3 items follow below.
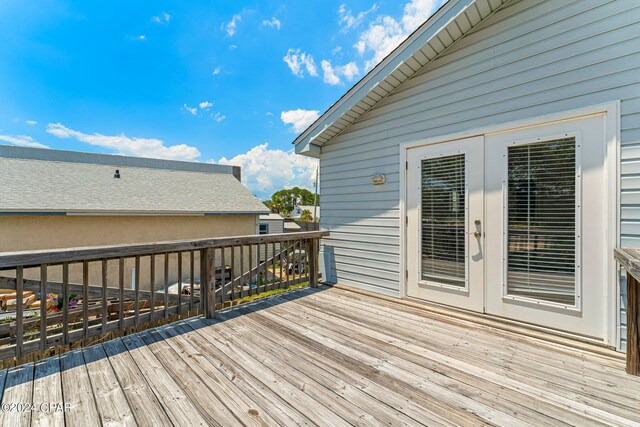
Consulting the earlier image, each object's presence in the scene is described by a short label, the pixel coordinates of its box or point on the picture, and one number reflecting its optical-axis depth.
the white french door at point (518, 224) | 2.36
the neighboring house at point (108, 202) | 8.02
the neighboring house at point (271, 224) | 15.78
